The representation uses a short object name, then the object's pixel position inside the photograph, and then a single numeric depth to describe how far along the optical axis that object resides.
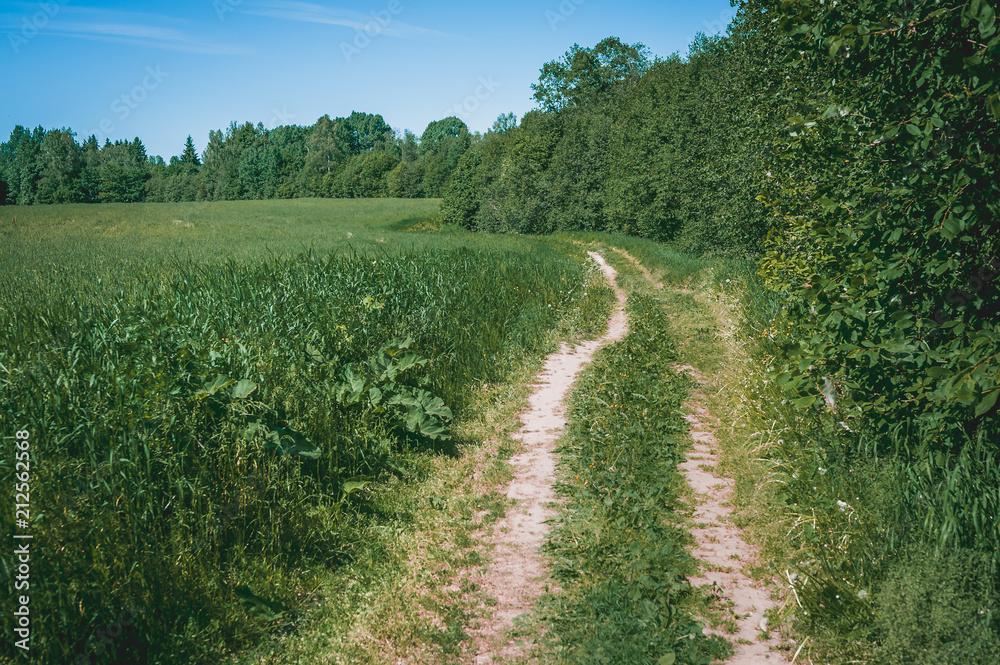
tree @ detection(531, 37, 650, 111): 55.94
